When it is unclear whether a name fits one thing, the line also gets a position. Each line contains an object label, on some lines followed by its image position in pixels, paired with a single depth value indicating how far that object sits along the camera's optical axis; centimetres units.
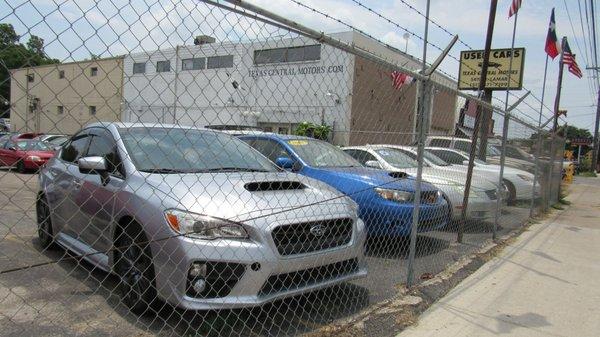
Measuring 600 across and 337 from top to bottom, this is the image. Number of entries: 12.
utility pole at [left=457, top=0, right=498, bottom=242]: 697
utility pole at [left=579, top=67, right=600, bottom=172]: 4663
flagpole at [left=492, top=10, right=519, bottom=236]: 743
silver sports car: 343
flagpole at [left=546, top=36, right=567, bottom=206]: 1208
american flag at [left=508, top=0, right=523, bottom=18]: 909
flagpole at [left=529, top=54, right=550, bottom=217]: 971
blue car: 622
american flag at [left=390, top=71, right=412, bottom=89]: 719
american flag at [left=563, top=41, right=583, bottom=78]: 1873
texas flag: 1484
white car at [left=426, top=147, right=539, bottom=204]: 1056
